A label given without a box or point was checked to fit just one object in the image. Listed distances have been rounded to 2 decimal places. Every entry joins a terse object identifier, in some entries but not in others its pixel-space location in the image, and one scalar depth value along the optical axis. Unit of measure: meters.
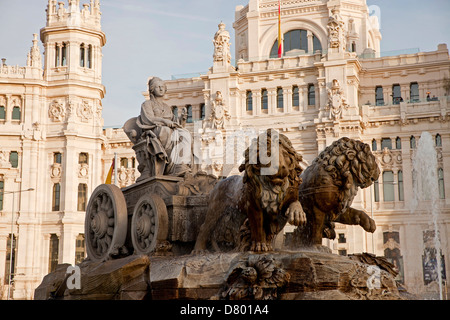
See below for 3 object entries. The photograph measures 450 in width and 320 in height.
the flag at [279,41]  55.79
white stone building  48.38
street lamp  42.95
